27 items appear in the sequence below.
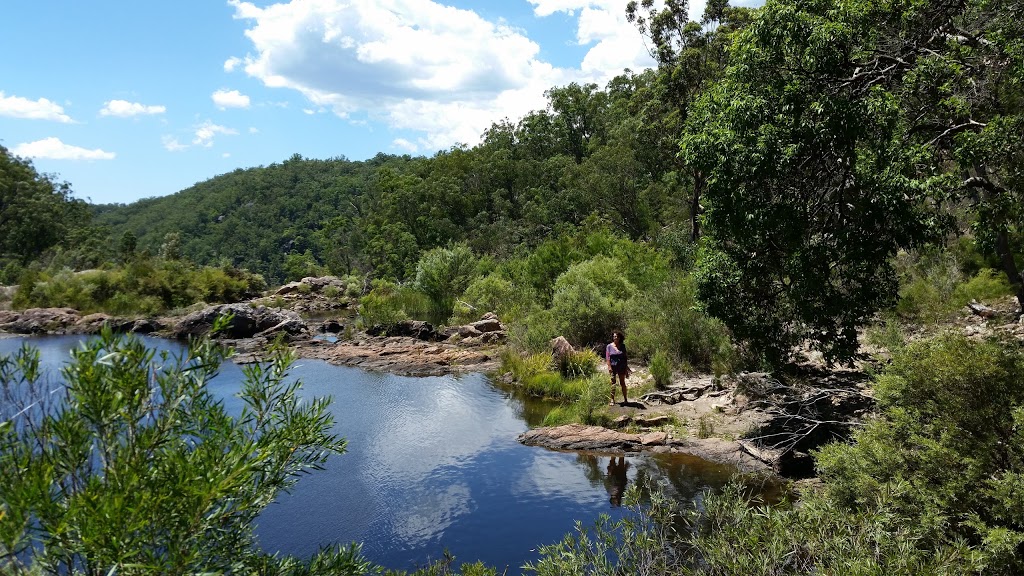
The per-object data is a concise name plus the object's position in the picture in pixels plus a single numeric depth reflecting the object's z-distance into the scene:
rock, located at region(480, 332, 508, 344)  27.44
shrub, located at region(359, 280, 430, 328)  31.59
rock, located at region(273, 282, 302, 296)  50.53
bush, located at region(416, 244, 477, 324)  33.50
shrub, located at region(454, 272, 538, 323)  30.84
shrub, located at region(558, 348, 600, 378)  19.58
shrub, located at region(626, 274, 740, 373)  18.31
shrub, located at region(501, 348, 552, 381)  20.28
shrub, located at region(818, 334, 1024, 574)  6.41
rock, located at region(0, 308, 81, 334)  36.22
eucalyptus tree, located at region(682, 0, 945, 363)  8.64
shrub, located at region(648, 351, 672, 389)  17.56
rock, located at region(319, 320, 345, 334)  34.28
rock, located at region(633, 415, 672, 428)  15.21
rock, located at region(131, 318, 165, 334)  34.56
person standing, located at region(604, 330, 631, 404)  16.27
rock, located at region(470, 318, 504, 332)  28.61
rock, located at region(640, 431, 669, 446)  14.16
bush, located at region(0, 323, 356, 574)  3.57
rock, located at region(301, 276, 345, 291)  52.81
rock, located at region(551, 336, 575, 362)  20.22
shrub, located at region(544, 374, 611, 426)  15.76
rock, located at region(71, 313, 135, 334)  35.09
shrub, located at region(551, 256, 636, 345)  22.39
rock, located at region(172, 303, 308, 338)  31.88
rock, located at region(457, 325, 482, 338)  28.20
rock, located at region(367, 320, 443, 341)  29.14
